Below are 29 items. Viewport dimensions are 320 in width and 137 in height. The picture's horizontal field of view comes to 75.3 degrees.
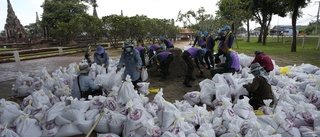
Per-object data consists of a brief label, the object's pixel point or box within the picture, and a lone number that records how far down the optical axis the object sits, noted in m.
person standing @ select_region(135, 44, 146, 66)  6.86
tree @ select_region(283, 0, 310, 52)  12.64
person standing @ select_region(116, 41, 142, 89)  4.28
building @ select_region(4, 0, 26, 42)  26.32
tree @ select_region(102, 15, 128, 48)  18.44
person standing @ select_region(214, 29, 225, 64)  5.64
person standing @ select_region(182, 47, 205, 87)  5.26
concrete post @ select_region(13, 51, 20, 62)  12.64
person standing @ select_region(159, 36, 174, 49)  6.98
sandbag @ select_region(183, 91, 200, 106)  4.05
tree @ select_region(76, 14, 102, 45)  18.06
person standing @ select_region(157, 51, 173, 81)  5.54
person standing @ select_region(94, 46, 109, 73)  6.02
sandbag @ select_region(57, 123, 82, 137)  2.70
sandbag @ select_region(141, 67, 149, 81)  5.09
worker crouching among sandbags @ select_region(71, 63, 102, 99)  3.46
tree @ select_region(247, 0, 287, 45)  19.91
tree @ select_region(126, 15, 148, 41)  19.25
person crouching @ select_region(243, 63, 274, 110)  3.36
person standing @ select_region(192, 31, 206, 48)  7.04
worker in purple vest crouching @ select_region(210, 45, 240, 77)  4.45
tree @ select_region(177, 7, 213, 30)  24.58
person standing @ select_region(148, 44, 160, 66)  7.27
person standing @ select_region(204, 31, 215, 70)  6.31
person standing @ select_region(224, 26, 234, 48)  5.35
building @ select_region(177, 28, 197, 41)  44.54
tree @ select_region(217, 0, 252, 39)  17.85
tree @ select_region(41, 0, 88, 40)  25.72
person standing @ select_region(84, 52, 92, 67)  6.71
